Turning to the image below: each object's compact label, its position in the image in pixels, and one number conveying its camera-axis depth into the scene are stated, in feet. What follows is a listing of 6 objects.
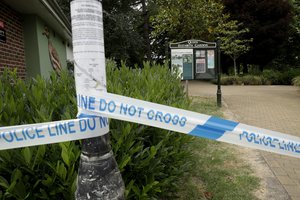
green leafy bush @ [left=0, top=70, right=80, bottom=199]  4.84
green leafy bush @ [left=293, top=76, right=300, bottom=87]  43.20
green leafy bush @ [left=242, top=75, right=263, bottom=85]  66.28
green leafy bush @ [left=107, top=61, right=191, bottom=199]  5.95
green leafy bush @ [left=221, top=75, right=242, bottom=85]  67.00
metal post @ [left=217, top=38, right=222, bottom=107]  31.03
